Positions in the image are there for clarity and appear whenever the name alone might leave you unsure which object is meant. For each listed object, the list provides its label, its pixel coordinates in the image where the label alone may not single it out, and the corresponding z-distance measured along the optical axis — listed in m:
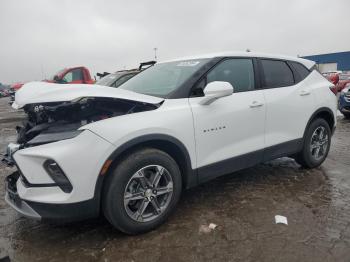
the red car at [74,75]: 11.78
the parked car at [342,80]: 16.66
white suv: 2.44
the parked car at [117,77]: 8.90
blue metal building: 51.84
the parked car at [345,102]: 9.24
